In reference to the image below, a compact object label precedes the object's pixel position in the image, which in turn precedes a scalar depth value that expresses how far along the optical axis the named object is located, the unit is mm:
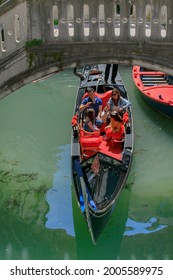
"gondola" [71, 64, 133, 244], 7238
